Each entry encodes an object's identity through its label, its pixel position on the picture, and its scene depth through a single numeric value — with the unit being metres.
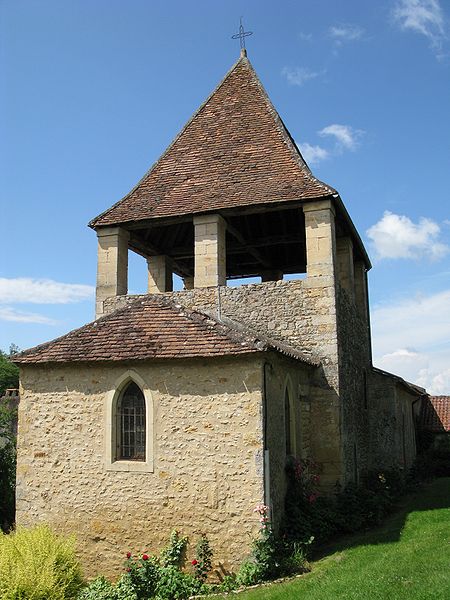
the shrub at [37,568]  6.96
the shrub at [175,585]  7.76
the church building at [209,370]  8.60
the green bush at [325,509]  9.20
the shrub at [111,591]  7.77
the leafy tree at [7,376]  46.22
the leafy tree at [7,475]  12.63
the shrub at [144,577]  7.81
